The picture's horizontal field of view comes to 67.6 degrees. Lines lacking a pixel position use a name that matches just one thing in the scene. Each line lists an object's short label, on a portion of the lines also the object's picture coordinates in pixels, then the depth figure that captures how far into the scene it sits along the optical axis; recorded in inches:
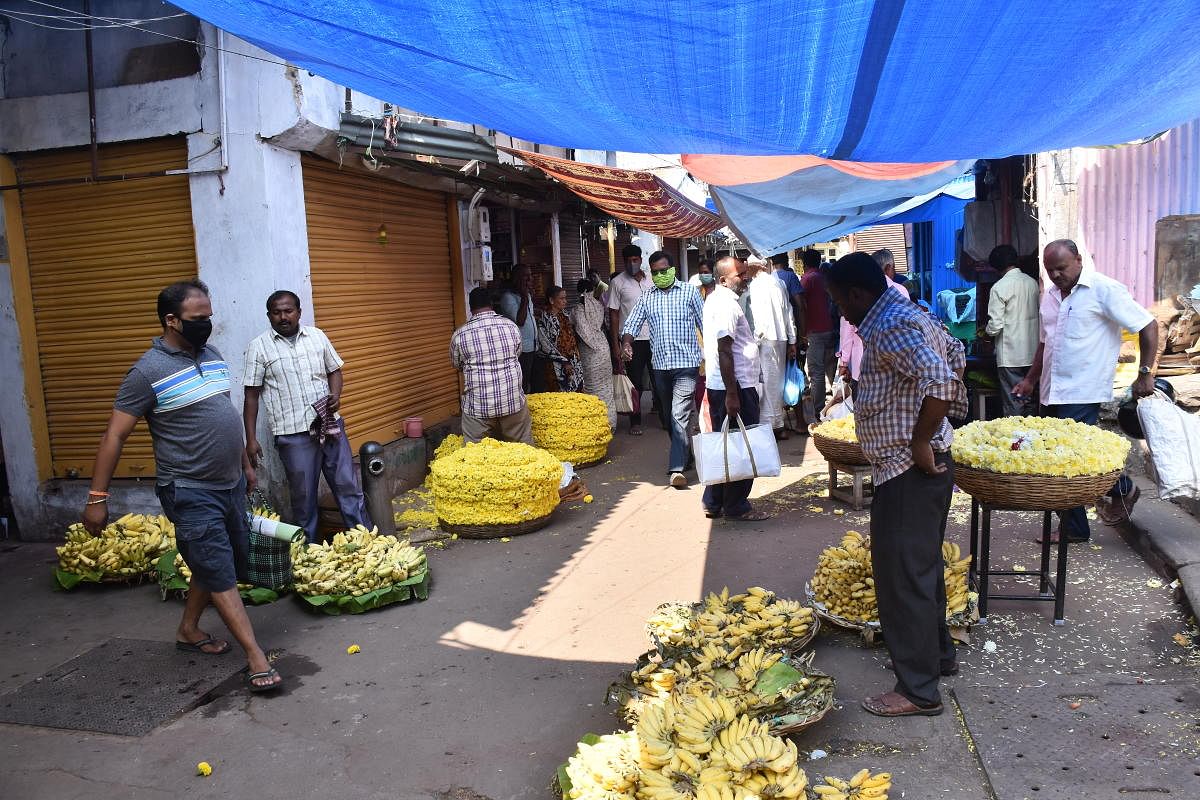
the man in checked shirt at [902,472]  149.3
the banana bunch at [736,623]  169.6
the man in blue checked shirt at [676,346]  327.6
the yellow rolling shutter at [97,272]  277.0
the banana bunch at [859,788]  124.2
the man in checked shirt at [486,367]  314.7
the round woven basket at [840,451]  290.0
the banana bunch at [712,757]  120.3
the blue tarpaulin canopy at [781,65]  118.5
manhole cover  172.6
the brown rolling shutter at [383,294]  308.0
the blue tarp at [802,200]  287.7
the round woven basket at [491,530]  285.1
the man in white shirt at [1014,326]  331.3
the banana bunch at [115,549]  246.8
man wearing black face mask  176.6
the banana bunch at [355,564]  227.0
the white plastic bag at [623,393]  462.3
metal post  272.7
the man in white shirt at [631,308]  468.4
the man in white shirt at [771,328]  402.6
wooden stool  296.5
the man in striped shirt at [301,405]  252.4
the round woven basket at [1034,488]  175.0
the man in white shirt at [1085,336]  226.4
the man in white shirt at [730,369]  278.4
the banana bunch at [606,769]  127.3
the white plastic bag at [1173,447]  201.3
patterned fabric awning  354.0
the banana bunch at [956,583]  184.2
